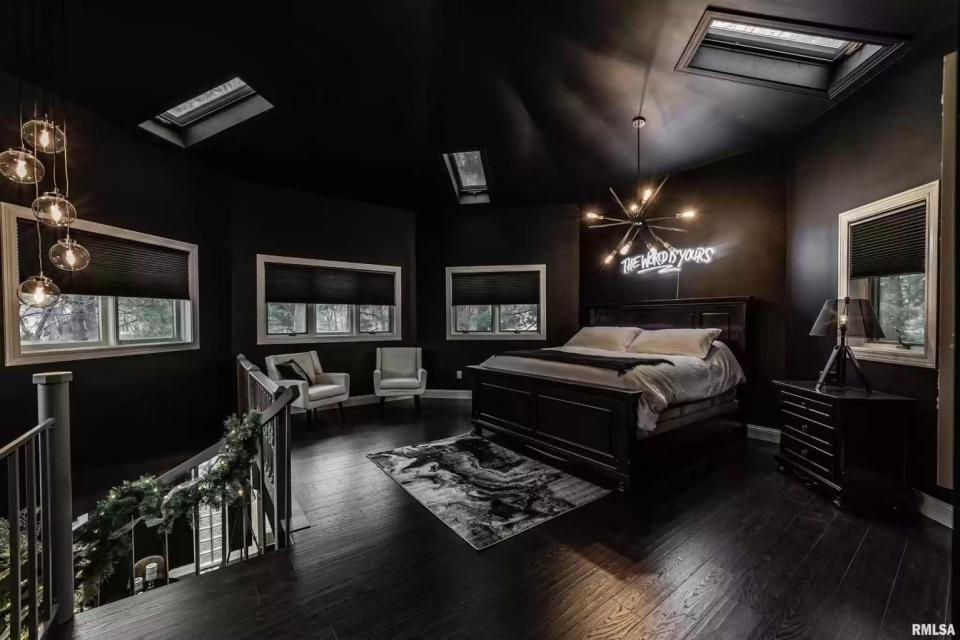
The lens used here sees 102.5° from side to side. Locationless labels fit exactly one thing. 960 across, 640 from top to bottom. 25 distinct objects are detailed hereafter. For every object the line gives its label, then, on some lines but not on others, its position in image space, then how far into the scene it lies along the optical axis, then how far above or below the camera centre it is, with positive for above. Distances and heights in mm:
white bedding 3027 -570
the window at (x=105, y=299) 2791 +169
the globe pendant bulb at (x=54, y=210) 2284 +646
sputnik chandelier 3816 +1080
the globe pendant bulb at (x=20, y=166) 2086 +840
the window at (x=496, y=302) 6035 +182
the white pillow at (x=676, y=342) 4093 -326
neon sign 4711 +694
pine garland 2299 -1155
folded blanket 3294 -440
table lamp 2773 -106
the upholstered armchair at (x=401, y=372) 5297 -834
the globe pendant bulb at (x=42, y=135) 2199 +1049
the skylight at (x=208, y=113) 3660 +2013
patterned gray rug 2498 -1341
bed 3000 -758
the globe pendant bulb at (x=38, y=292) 2354 +157
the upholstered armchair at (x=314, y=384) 4430 -872
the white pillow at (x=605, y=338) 4719 -313
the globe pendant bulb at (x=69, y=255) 2396 +390
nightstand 2578 -939
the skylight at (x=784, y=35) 2916 +2158
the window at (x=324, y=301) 5133 +210
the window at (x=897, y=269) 2590 +316
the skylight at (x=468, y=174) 5104 +2017
